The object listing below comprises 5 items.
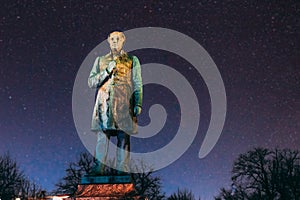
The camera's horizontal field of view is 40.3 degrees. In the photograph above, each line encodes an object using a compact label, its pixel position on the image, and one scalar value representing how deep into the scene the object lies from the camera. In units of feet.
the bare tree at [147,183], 92.27
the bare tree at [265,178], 115.55
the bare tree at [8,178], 127.65
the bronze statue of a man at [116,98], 38.22
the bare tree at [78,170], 101.91
